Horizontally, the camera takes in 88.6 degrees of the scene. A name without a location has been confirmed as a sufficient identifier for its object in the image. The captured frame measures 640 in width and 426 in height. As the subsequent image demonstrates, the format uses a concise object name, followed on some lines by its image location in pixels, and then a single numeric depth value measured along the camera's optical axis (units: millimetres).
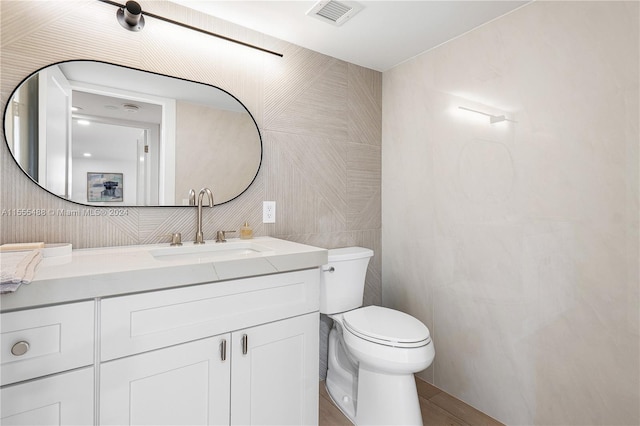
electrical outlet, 1894
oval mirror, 1337
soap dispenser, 1766
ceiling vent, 1583
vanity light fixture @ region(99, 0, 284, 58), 1395
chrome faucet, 1617
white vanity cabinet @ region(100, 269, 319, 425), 1041
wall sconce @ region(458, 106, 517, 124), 1685
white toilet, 1500
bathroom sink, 1464
